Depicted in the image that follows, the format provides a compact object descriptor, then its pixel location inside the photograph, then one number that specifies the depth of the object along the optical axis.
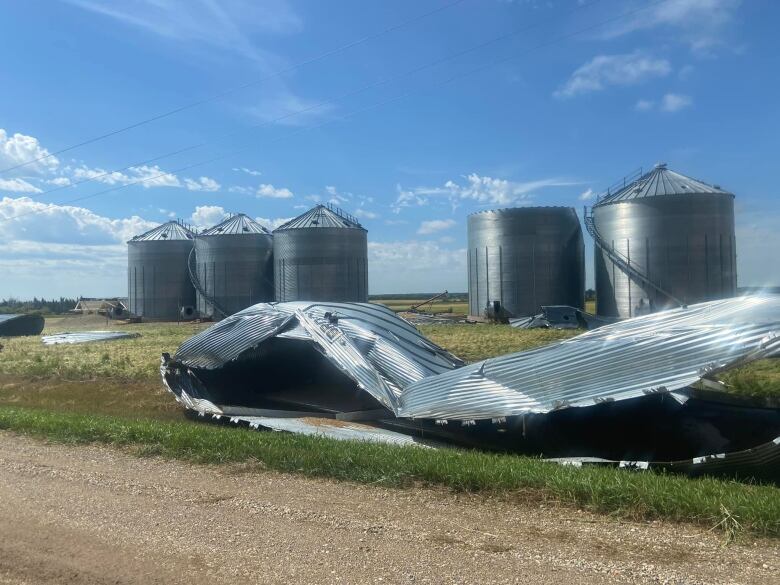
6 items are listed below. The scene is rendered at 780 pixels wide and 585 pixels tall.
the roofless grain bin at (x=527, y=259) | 45.19
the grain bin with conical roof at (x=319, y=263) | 49.66
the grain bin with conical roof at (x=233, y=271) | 53.31
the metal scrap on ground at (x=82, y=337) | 32.34
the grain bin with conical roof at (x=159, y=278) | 57.44
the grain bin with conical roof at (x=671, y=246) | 39.69
